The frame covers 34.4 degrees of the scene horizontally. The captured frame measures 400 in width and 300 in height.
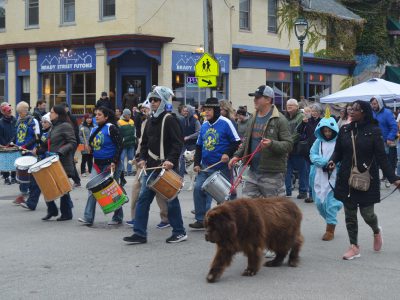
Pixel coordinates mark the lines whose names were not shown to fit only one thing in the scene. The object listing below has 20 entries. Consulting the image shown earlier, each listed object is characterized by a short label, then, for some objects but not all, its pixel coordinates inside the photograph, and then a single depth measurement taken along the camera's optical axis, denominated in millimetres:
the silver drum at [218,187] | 8164
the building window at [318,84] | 32250
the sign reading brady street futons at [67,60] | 25531
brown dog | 6336
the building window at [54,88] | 26984
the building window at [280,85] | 29766
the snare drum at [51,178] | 9531
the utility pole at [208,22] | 19969
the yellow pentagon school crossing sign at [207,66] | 18219
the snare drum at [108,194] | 9094
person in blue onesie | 8891
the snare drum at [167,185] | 7988
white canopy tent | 19281
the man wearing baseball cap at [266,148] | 7645
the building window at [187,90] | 25750
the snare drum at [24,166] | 10964
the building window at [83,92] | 25859
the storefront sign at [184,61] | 25391
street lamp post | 22188
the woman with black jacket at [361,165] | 7434
